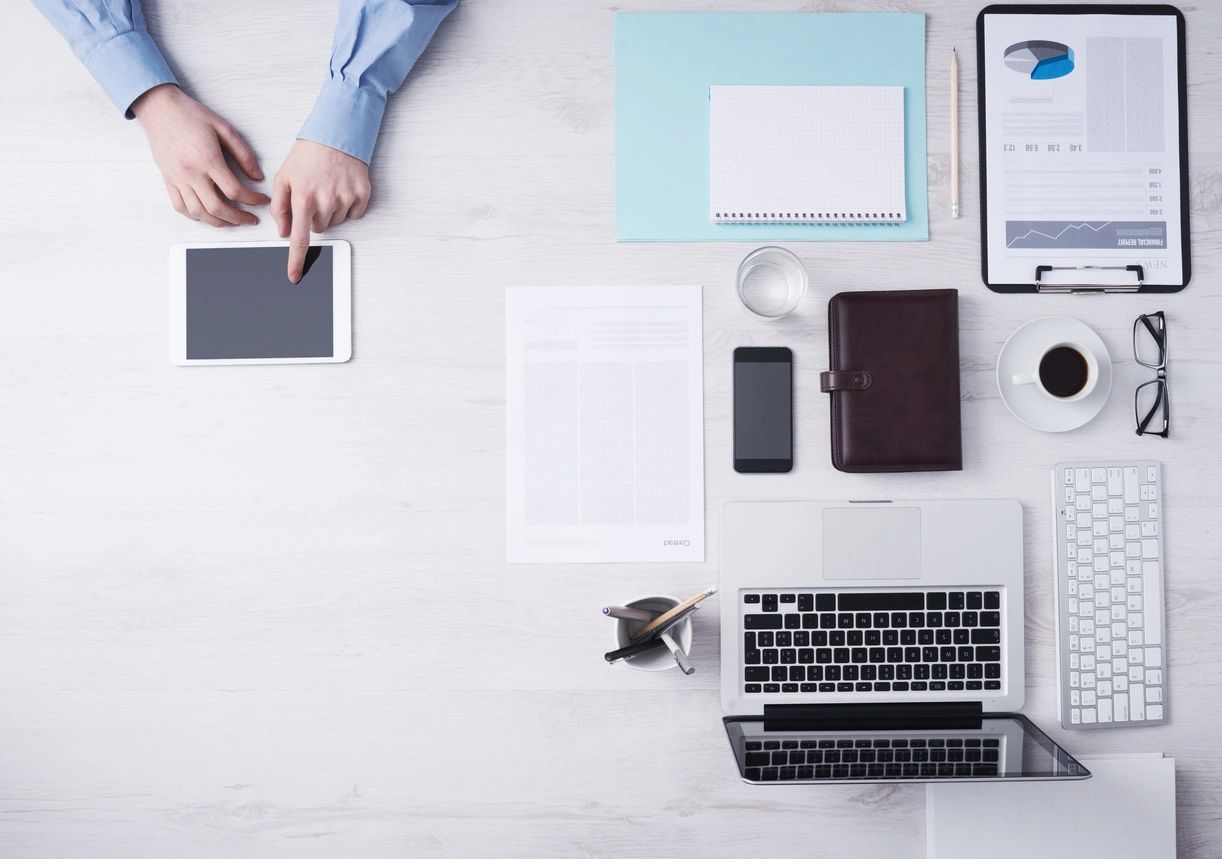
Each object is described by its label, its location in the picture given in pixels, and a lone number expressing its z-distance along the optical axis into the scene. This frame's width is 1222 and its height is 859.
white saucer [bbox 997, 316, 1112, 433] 0.92
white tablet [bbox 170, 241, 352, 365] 0.93
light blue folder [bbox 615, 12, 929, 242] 0.93
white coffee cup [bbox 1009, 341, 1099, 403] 0.88
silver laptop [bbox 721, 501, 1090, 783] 0.90
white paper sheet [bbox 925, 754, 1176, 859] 0.89
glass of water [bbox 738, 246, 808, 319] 0.90
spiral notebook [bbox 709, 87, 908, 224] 0.93
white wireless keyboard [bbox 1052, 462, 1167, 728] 0.92
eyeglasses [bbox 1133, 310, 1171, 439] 0.92
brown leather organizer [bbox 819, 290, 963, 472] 0.89
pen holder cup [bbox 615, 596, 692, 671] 0.86
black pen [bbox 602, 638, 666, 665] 0.82
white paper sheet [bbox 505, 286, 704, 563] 0.93
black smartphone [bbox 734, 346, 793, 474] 0.92
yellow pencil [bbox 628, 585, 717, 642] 0.82
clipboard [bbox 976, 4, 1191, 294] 0.93
